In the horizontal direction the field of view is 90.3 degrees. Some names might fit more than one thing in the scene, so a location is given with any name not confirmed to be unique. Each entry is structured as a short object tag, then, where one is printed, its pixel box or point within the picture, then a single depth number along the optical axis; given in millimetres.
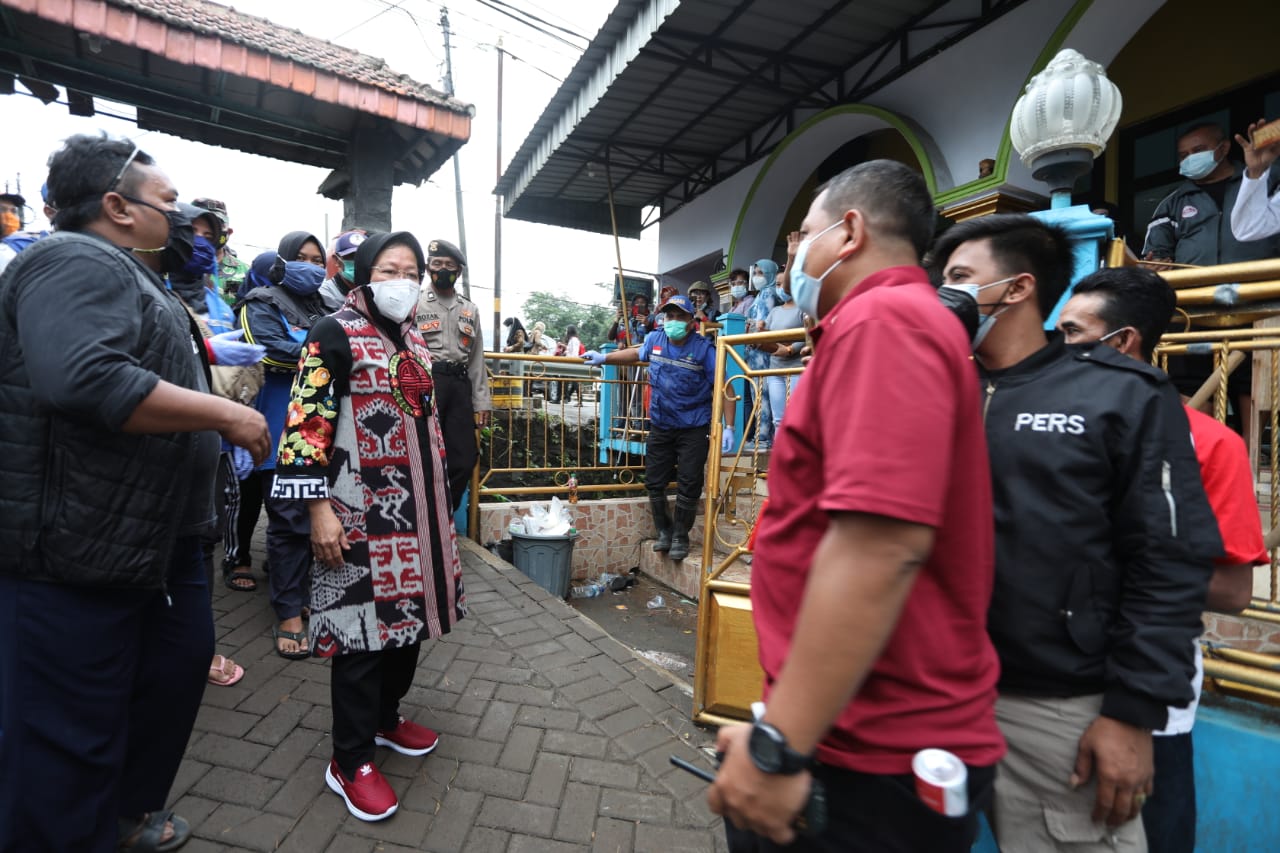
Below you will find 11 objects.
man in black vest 1511
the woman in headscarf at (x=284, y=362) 3184
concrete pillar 6668
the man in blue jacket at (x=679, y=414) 5250
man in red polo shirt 856
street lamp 2236
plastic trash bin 5191
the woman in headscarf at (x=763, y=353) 6004
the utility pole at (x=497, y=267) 17594
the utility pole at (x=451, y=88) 15328
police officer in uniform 4262
